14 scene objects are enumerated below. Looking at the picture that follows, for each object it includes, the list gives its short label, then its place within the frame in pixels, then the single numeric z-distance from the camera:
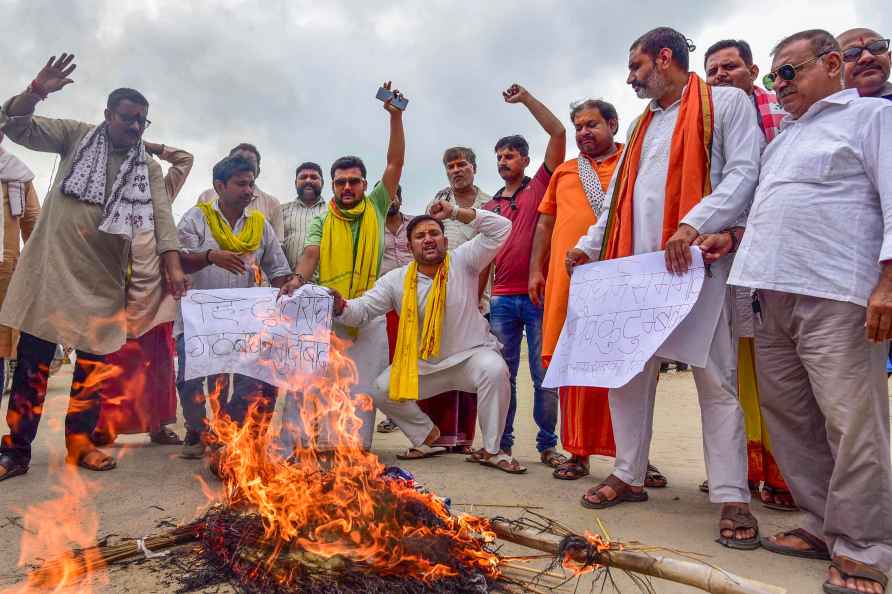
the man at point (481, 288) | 5.30
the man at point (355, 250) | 5.19
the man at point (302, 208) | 6.04
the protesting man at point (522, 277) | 4.86
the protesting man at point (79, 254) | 4.12
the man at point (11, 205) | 4.86
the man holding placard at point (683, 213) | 3.09
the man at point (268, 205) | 6.05
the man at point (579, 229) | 4.04
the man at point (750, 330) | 3.65
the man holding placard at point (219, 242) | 4.79
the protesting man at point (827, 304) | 2.48
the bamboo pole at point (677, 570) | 2.06
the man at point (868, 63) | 3.58
